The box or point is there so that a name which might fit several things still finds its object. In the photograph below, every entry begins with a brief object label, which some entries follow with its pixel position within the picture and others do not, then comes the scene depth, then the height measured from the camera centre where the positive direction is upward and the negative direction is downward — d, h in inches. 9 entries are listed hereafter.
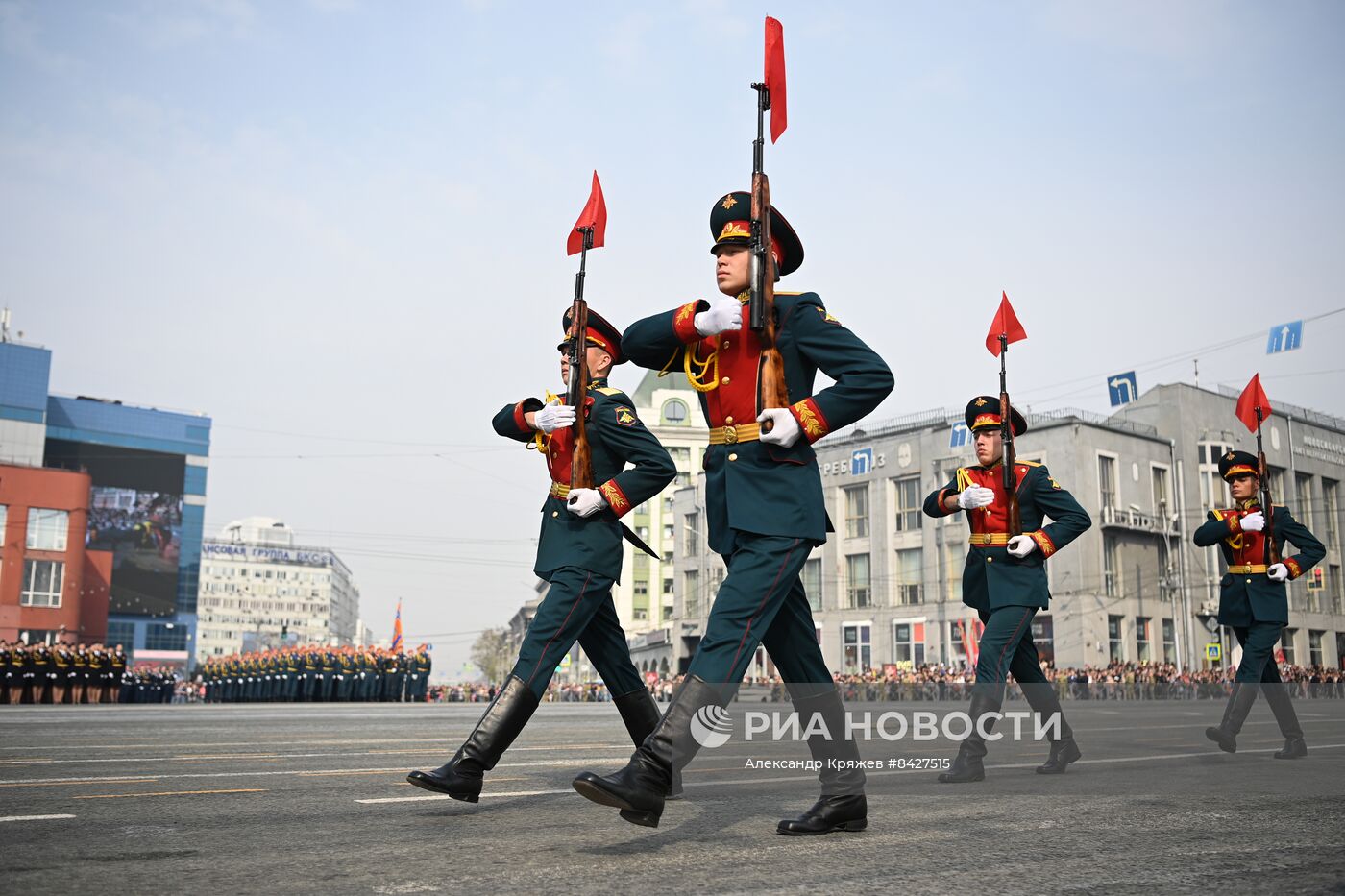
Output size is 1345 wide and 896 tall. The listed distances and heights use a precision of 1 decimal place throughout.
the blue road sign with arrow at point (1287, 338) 1403.8 +358.2
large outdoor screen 3722.9 +348.1
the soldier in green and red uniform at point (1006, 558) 304.5 +22.3
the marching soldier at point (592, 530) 221.1 +20.8
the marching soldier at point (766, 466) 174.1 +26.2
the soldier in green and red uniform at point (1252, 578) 366.9 +21.9
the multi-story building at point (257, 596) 7475.4 +248.7
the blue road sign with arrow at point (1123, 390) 2005.4 +422.0
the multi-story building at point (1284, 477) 2233.0 +335.9
